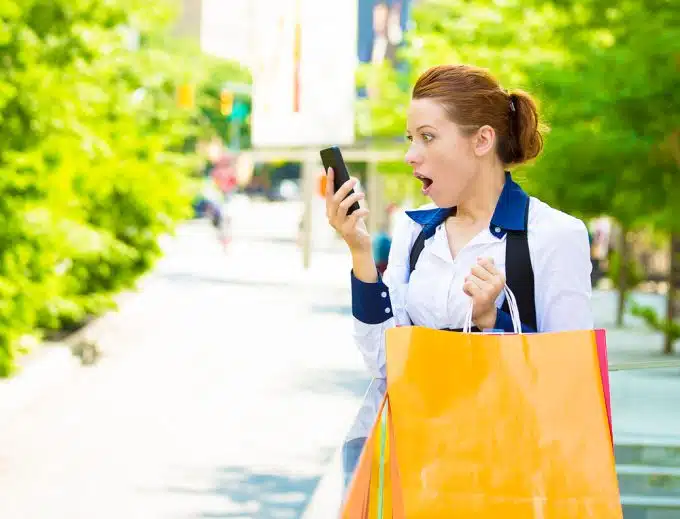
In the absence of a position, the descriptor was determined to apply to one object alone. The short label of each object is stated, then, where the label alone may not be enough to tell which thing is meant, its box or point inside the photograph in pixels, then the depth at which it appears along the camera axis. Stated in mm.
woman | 3150
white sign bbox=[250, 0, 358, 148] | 47562
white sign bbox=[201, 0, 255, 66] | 88875
